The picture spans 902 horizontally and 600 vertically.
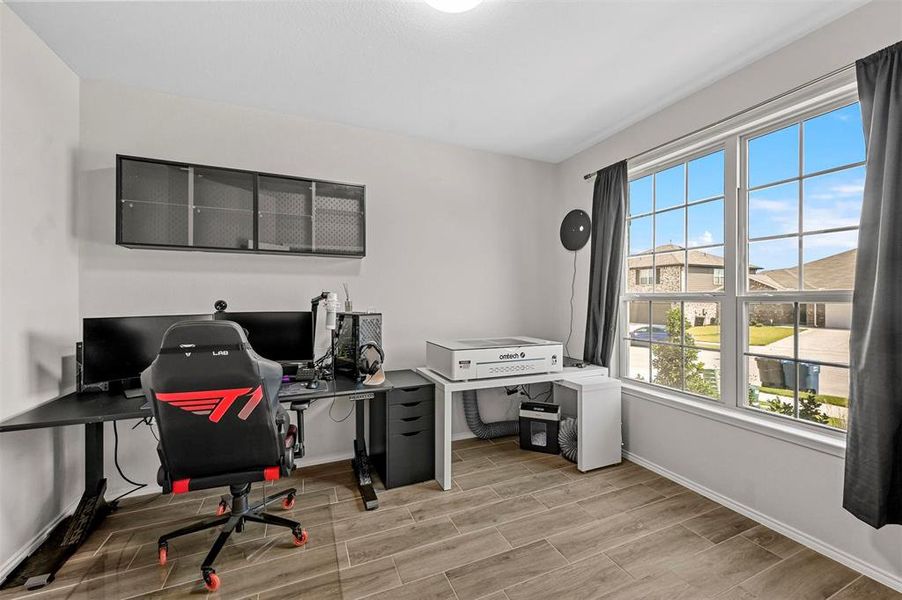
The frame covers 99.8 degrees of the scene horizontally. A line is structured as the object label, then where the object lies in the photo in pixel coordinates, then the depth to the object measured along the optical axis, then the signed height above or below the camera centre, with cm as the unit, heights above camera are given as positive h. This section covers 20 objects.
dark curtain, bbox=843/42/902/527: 157 -7
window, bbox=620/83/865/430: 193 +24
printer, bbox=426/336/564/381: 259 -42
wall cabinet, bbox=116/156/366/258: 225 +56
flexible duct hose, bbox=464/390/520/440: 333 -109
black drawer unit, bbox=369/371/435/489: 247 -90
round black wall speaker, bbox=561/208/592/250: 333 +63
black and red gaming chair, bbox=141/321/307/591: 157 -48
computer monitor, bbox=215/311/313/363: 244 -23
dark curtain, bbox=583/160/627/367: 298 +31
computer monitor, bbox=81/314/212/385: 202 -27
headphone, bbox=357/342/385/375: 251 -43
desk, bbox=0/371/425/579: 174 -57
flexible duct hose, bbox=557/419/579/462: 291 -110
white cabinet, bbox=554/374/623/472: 271 -87
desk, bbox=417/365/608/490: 245 -70
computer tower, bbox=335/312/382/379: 253 -26
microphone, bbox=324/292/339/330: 252 -6
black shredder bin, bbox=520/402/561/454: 305 -103
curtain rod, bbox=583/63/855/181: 180 +109
